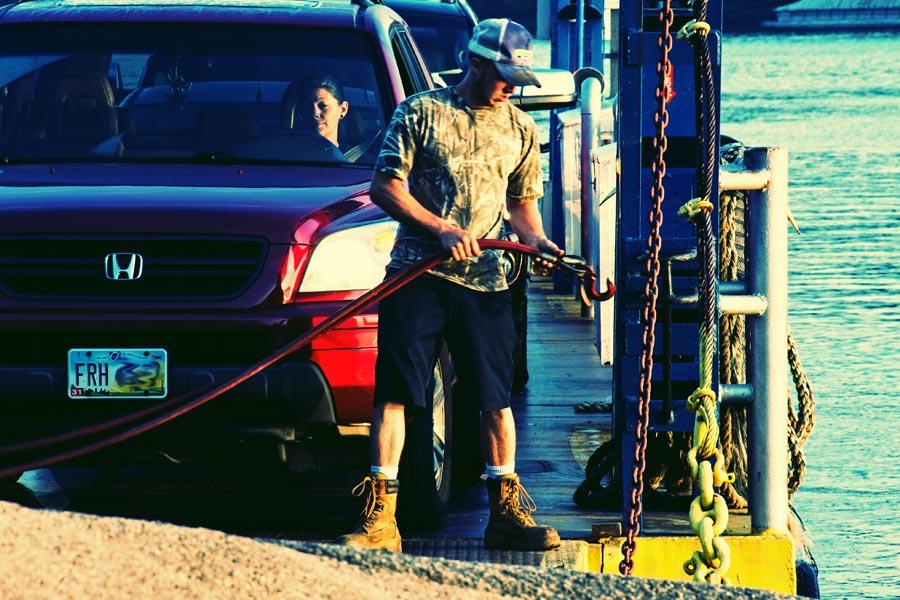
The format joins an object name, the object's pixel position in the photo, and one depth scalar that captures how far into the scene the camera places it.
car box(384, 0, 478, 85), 33.41
